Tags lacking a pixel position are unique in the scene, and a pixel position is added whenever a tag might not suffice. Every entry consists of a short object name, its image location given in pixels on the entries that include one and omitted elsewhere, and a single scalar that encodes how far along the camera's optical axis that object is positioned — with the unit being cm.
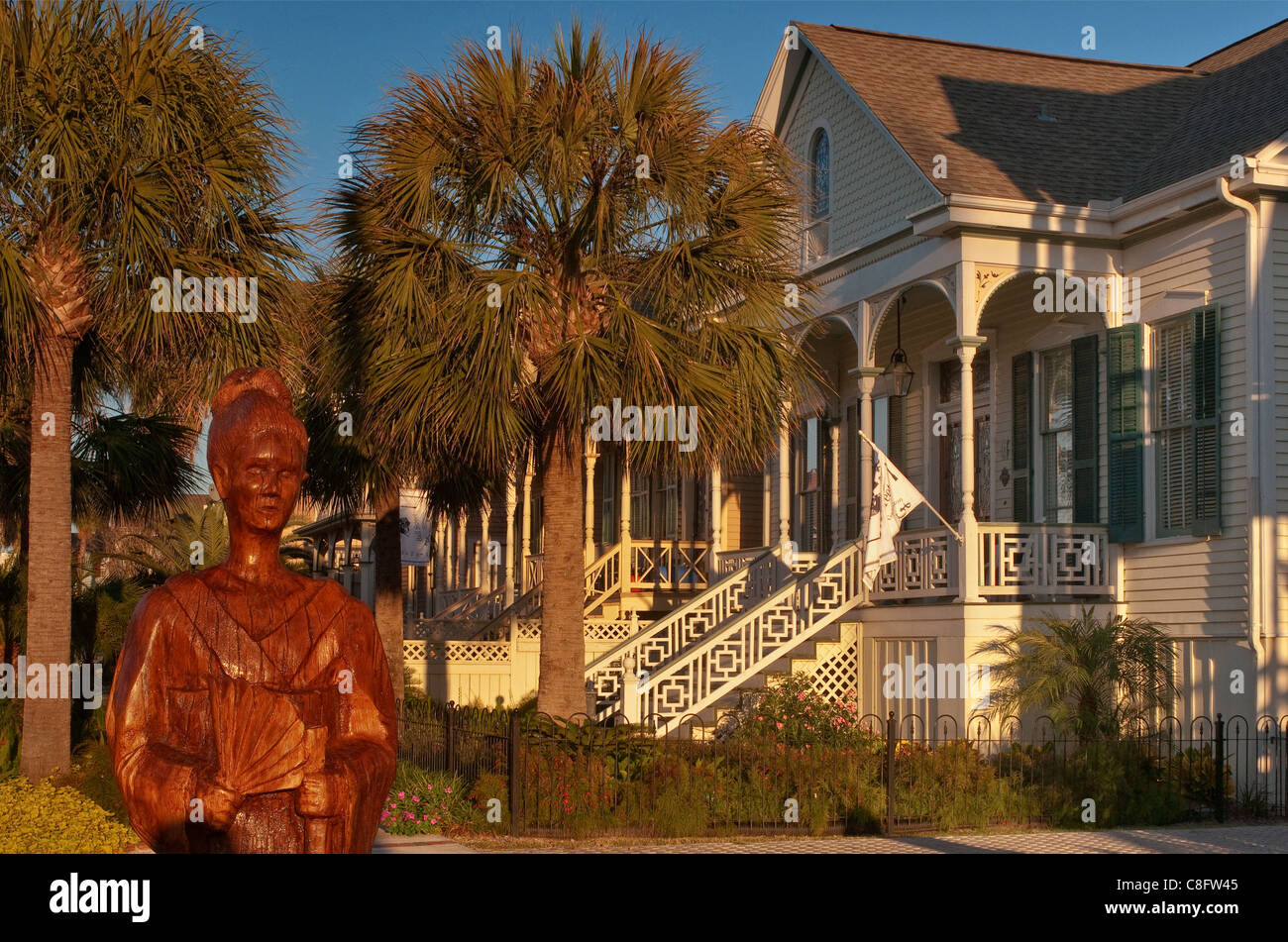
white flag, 1748
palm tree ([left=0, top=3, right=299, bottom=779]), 1330
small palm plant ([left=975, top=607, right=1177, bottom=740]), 1530
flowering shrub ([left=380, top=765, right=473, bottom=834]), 1337
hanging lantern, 2028
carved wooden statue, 455
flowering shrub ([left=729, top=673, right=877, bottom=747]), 1570
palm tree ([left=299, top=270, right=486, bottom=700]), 1536
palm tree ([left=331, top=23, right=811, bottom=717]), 1385
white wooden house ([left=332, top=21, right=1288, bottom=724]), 1581
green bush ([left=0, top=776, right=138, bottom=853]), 1095
